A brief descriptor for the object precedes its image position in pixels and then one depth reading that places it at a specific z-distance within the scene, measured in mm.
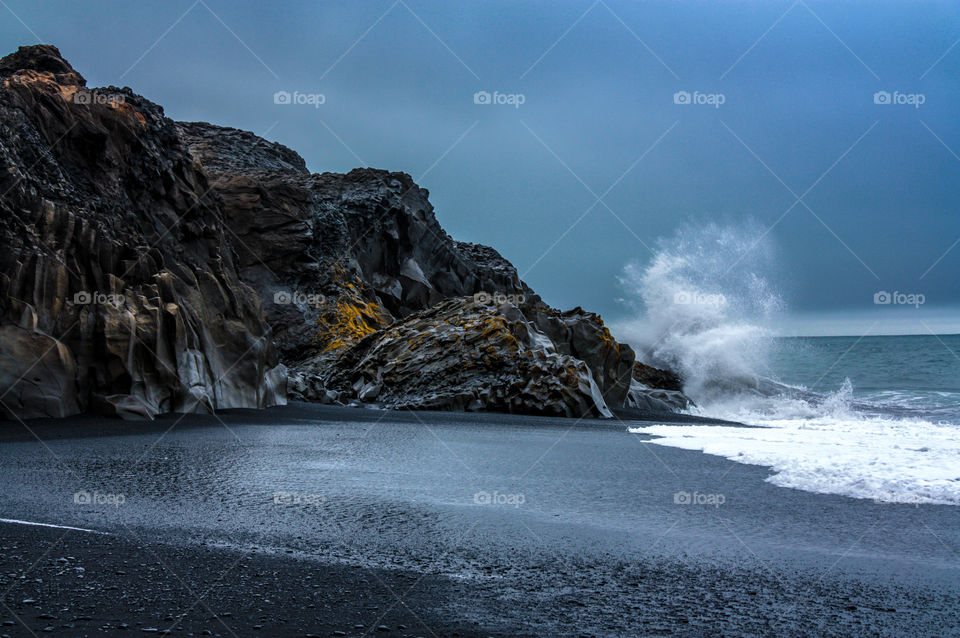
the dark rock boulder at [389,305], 20328
